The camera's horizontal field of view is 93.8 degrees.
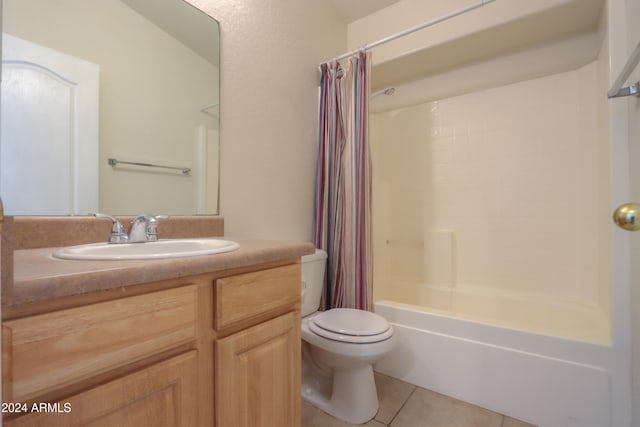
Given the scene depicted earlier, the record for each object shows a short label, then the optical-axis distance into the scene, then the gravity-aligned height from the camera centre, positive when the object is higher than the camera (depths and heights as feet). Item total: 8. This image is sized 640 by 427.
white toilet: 4.16 -1.92
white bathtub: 4.10 -2.36
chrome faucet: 3.16 -0.16
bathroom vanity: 1.58 -0.85
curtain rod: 4.72 +3.24
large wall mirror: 2.89 +1.24
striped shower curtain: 5.51 +0.55
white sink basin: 2.21 -0.31
